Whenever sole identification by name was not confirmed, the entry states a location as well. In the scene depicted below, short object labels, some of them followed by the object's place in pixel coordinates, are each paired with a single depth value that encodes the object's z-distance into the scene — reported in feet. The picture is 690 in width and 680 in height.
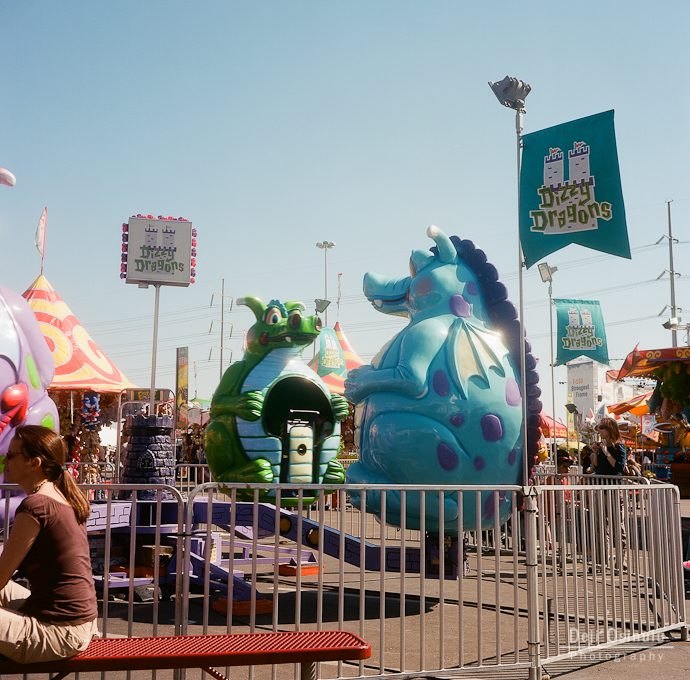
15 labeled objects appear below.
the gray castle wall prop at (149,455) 30.91
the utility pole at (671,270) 145.28
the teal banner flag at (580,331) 60.34
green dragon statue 36.11
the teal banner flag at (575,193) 22.68
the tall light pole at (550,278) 54.60
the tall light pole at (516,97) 23.94
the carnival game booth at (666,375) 51.39
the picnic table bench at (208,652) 11.64
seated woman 11.25
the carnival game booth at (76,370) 62.59
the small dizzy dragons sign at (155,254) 45.29
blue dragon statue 24.70
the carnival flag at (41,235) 72.95
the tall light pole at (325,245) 157.58
